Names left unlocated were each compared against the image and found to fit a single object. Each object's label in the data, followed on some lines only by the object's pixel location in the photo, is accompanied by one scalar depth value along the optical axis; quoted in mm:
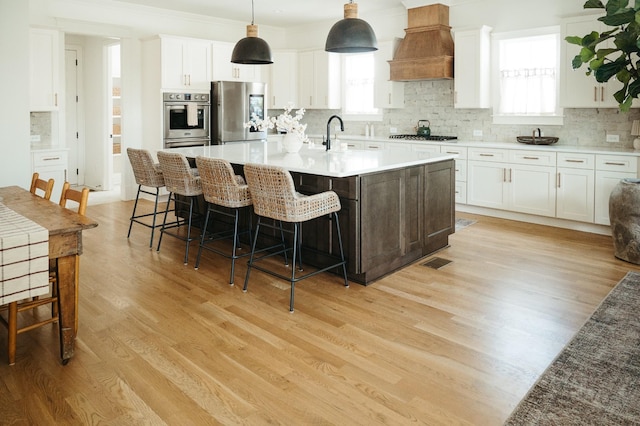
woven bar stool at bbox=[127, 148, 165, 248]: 4801
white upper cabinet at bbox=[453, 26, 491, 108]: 6559
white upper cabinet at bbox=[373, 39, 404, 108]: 7449
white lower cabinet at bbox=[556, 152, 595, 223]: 5453
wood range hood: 6777
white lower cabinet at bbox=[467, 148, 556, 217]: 5812
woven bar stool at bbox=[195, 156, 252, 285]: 3895
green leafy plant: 3641
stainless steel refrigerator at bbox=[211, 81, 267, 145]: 7602
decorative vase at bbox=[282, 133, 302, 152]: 4930
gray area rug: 2221
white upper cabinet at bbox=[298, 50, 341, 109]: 8430
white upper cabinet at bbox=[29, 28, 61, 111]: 6188
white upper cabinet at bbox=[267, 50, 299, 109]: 8734
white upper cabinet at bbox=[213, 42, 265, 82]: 7676
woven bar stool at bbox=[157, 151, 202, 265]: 4414
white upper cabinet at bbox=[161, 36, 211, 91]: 7113
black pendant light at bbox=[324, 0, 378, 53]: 4215
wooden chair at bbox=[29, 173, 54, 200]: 3223
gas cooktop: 7125
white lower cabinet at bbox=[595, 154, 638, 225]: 5172
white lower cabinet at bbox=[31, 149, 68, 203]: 6219
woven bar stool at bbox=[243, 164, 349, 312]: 3438
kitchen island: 3791
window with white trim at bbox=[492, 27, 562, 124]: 6266
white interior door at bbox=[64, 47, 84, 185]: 8375
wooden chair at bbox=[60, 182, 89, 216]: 2771
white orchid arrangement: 4953
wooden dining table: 2475
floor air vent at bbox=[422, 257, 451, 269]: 4410
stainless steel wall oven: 7180
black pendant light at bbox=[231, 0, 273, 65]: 5027
